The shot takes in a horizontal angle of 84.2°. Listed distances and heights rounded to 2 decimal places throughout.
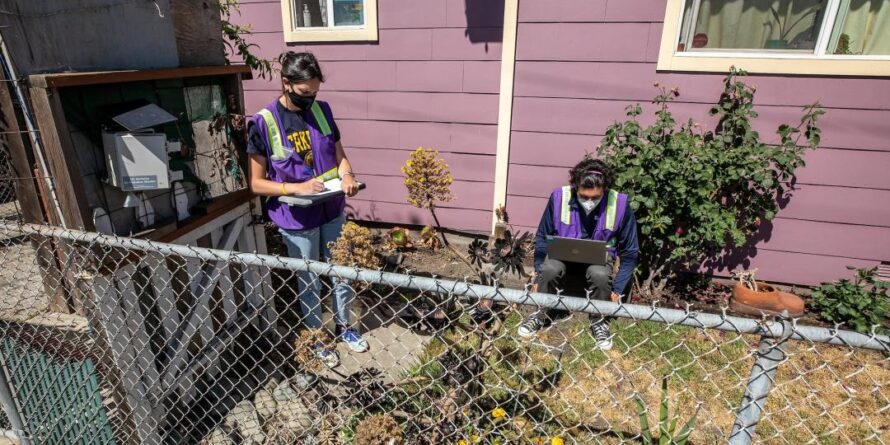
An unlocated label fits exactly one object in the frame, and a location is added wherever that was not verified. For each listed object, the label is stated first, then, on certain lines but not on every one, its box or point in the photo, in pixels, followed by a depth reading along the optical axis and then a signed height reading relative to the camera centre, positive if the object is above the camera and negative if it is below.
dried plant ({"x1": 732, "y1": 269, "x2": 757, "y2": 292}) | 3.95 -1.75
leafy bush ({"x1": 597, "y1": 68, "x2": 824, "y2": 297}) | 3.50 -0.81
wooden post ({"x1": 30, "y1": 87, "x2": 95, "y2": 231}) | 1.83 -0.44
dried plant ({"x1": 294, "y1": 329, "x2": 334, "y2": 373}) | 2.21 -1.30
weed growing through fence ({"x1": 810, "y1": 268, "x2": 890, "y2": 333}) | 3.54 -1.74
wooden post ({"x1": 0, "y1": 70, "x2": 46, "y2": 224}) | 1.89 -0.48
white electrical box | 2.08 -0.49
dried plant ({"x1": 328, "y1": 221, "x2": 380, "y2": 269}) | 2.48 -0.98
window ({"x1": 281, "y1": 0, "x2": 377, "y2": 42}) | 4.41 +0.20
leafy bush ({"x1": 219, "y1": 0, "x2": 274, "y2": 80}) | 3.68 -0.02
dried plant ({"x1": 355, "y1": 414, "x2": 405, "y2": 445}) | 1.87 -1.39
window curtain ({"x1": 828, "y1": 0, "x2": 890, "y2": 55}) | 3.46 +0.17
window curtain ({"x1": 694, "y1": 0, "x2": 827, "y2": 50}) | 3.60 +0.20
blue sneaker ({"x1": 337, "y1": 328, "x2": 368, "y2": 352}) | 3.10 -1.76
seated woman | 3.21 -1.15
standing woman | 2.56 -0.61
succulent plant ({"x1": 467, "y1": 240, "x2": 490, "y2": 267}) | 2.36 -0.94
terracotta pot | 3.82 -1.83
